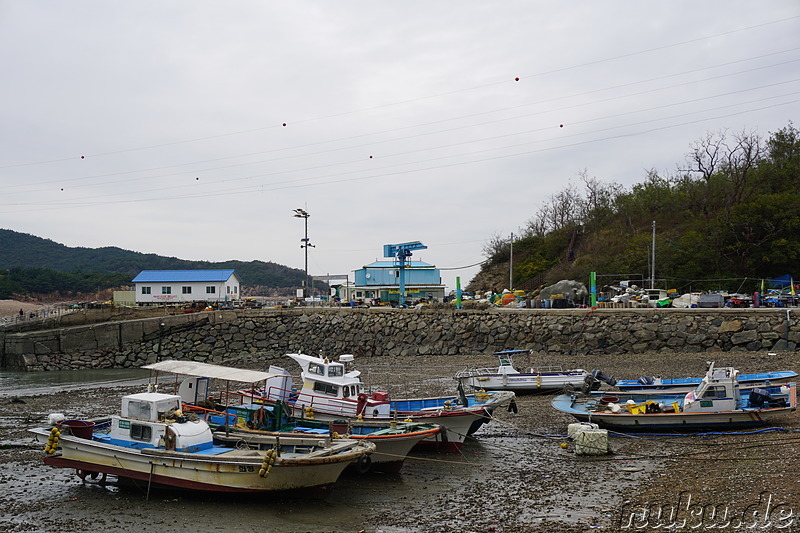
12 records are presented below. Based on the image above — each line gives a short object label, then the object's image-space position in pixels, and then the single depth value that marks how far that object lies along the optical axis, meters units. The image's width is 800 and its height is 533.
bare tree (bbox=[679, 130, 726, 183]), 69.10
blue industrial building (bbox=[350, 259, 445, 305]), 73.94
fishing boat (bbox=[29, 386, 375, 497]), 15.77
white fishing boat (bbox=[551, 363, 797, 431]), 21.47
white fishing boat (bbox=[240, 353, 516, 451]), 21.48
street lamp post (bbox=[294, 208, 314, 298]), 63.63
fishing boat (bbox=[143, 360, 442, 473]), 18.45
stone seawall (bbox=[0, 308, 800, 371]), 41.53
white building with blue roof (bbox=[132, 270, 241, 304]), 71.00
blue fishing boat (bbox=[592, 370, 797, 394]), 24.49
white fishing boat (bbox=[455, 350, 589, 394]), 30.69
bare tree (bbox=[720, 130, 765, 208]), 64.50
